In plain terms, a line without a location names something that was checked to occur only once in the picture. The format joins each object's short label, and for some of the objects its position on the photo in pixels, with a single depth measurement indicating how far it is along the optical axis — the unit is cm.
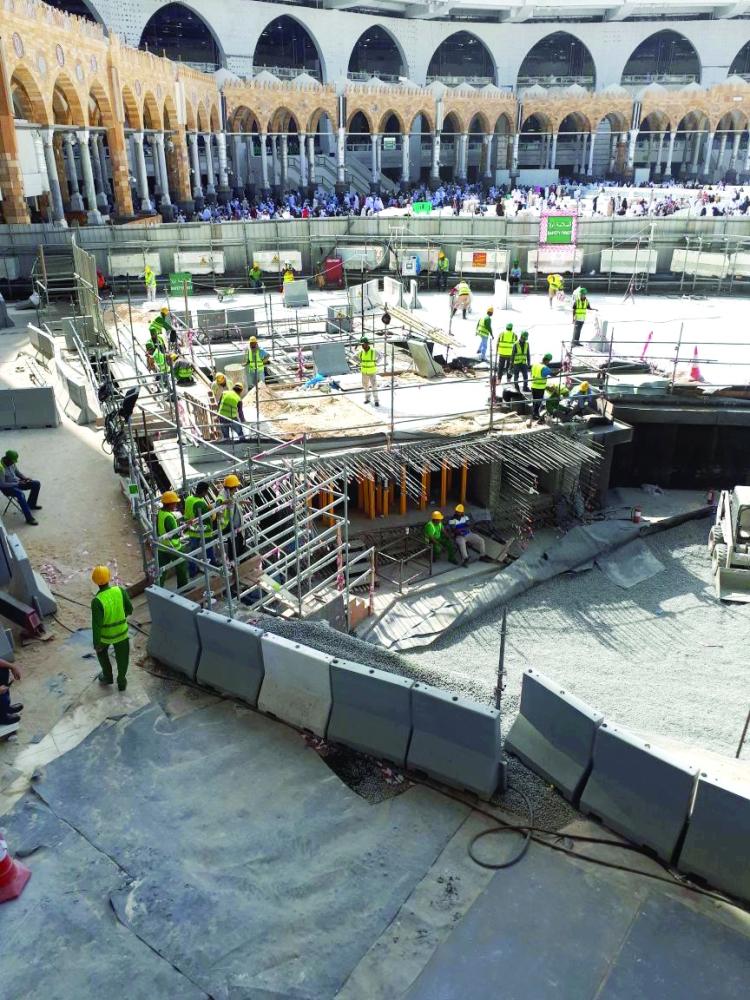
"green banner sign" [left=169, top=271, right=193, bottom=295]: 2531
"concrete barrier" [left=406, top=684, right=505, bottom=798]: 597
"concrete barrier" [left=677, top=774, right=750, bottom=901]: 523
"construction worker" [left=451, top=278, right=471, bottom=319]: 2395
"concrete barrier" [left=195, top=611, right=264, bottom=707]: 712
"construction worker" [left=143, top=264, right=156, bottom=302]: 2673
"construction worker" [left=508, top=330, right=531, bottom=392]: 1711
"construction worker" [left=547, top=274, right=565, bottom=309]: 2575
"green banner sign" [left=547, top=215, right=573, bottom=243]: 2880
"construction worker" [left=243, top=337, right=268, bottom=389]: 1677
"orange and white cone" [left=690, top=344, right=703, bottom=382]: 1848
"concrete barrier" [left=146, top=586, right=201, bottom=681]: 755
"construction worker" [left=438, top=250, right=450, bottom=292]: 2953
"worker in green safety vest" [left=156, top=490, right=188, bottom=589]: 898
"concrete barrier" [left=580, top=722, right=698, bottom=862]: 548
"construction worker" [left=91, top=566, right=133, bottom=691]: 735
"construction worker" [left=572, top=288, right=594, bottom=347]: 2044
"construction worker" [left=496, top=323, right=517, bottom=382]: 1719
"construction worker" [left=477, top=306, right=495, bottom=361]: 1948
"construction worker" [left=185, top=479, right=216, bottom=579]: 927
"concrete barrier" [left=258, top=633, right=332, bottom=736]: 671
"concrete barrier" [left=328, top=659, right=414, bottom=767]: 636
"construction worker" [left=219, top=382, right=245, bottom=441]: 1355
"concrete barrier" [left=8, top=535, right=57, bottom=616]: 889
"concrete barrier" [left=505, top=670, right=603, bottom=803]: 602
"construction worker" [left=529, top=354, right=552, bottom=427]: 1619
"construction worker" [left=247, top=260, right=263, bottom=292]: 2939
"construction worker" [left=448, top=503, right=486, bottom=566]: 1502
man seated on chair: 1177
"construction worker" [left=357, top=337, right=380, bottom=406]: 1647
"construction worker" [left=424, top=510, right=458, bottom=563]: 1454
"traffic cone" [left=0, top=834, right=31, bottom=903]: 535
